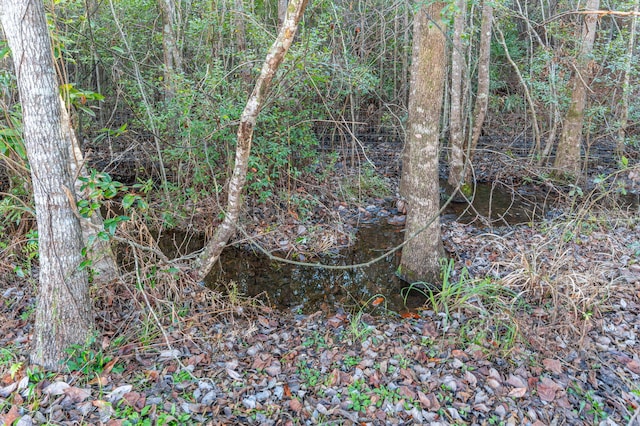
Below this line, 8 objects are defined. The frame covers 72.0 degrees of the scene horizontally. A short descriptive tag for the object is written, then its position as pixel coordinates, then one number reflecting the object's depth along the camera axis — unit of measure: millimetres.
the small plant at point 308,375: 3254
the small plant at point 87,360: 2978
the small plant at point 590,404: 2961
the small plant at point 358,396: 2980
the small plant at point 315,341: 3793
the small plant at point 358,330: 3887
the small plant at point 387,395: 3025
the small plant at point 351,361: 3475
